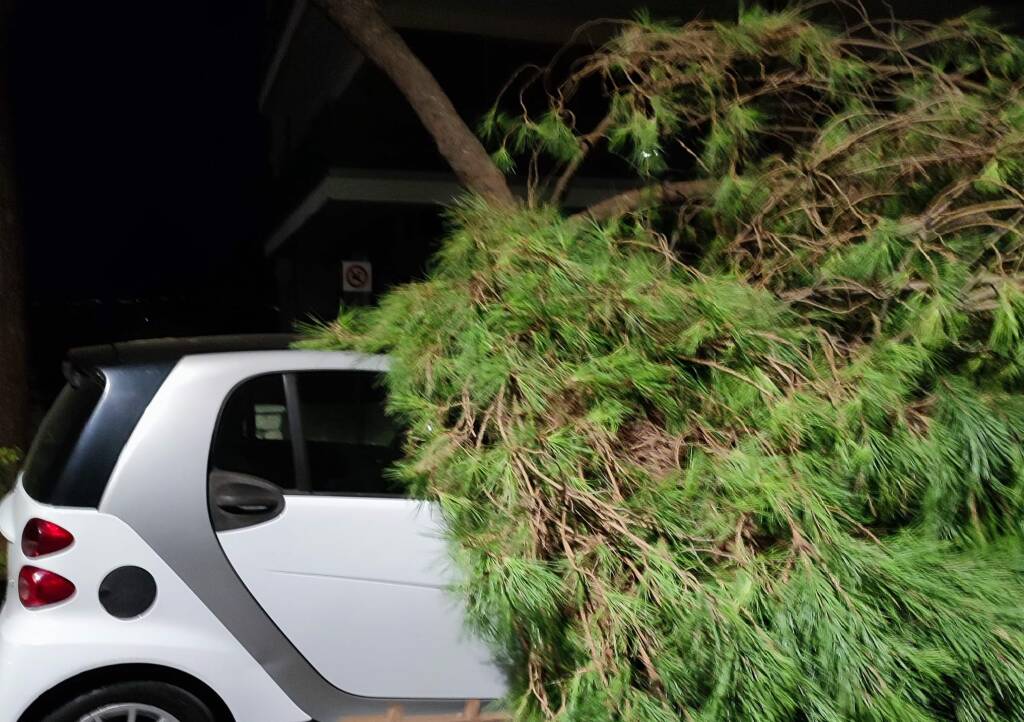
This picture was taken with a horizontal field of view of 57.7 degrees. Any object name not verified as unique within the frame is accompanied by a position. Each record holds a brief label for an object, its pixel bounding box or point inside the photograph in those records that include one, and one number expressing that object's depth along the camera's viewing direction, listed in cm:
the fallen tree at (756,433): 221
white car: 267
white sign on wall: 1058
